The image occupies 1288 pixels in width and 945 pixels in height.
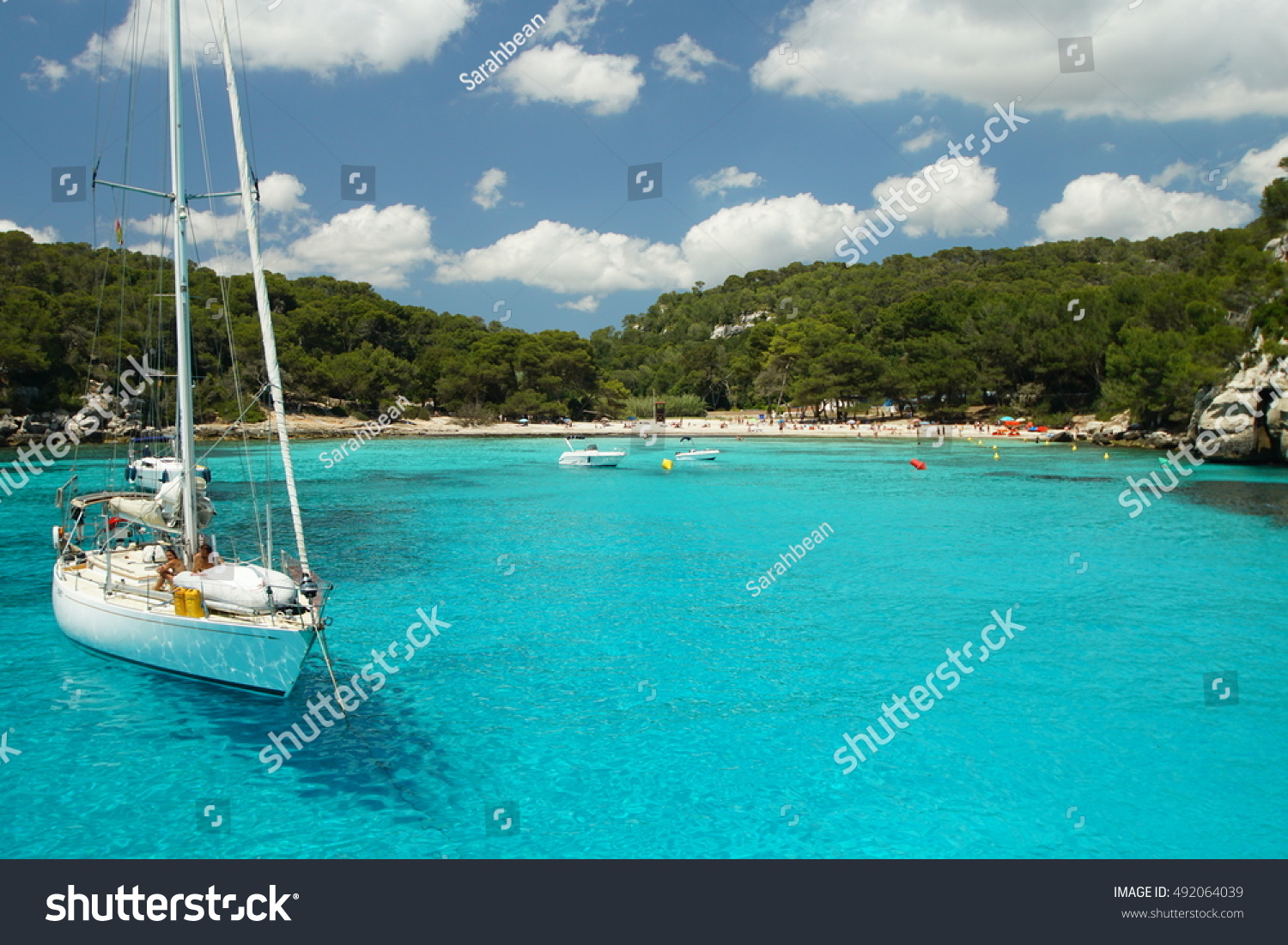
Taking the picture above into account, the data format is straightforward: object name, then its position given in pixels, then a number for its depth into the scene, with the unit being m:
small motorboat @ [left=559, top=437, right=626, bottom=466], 55.56
